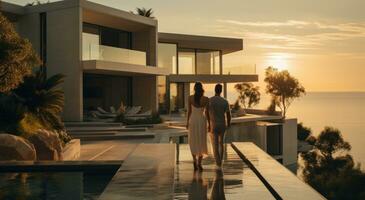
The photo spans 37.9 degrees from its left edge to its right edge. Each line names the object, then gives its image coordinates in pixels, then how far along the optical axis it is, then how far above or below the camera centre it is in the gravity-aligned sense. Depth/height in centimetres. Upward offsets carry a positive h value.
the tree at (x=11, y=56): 1377 +102
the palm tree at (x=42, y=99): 1948 -13
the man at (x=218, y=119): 1036 -46
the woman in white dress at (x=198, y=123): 1021 -53
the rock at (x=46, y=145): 1382 -132
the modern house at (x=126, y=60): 2572 +204
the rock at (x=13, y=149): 1253 -126
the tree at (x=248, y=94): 6038 +15
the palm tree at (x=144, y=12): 4591 +725
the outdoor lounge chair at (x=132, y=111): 2871 -85
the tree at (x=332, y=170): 3102 -526
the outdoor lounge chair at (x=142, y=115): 2837 -106
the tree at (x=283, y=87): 5828 +92
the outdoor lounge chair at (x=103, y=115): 2783 -103
